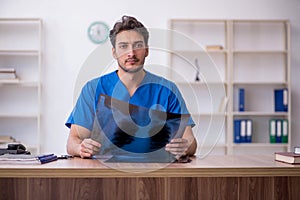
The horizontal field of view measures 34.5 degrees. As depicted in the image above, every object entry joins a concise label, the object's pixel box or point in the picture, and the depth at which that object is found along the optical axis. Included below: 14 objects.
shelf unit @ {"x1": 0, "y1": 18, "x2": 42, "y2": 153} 4.96
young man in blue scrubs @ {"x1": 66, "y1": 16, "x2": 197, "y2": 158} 1.98
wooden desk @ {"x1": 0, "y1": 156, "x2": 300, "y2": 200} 1.76
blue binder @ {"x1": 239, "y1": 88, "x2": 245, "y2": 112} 5.00
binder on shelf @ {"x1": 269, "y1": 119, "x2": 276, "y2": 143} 4.98
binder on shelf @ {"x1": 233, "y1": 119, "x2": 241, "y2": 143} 4.95
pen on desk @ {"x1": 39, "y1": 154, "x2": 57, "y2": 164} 1.90
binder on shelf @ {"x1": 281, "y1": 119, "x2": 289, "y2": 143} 4.95
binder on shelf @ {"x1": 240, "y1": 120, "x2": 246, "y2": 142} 4.94
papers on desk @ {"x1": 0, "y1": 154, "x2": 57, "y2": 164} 1.87
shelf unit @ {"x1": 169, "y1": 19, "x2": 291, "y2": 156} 4.96
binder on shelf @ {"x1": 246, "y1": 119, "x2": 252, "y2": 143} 4.95
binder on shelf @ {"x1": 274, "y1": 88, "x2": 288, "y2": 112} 4.97
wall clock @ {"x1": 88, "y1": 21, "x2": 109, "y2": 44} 5.02
